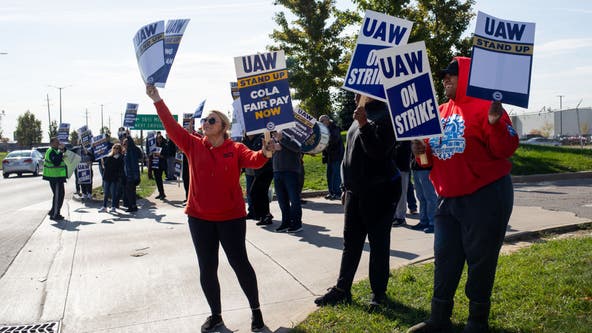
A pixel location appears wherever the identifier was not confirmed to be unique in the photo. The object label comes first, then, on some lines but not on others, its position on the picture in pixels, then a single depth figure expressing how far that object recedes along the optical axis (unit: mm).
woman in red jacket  4465
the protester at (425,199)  8117
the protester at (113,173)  12953
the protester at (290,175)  8695
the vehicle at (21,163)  30250
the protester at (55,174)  11875
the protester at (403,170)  7870
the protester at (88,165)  15633
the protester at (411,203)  10398
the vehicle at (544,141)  44244
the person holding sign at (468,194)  3631
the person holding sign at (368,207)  4723
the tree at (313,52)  30891
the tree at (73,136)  90750
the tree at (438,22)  19578
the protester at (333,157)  12250
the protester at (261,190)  9812
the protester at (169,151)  16356
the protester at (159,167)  15102
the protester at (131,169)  13000
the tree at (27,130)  77500
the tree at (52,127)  71094
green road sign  23297
